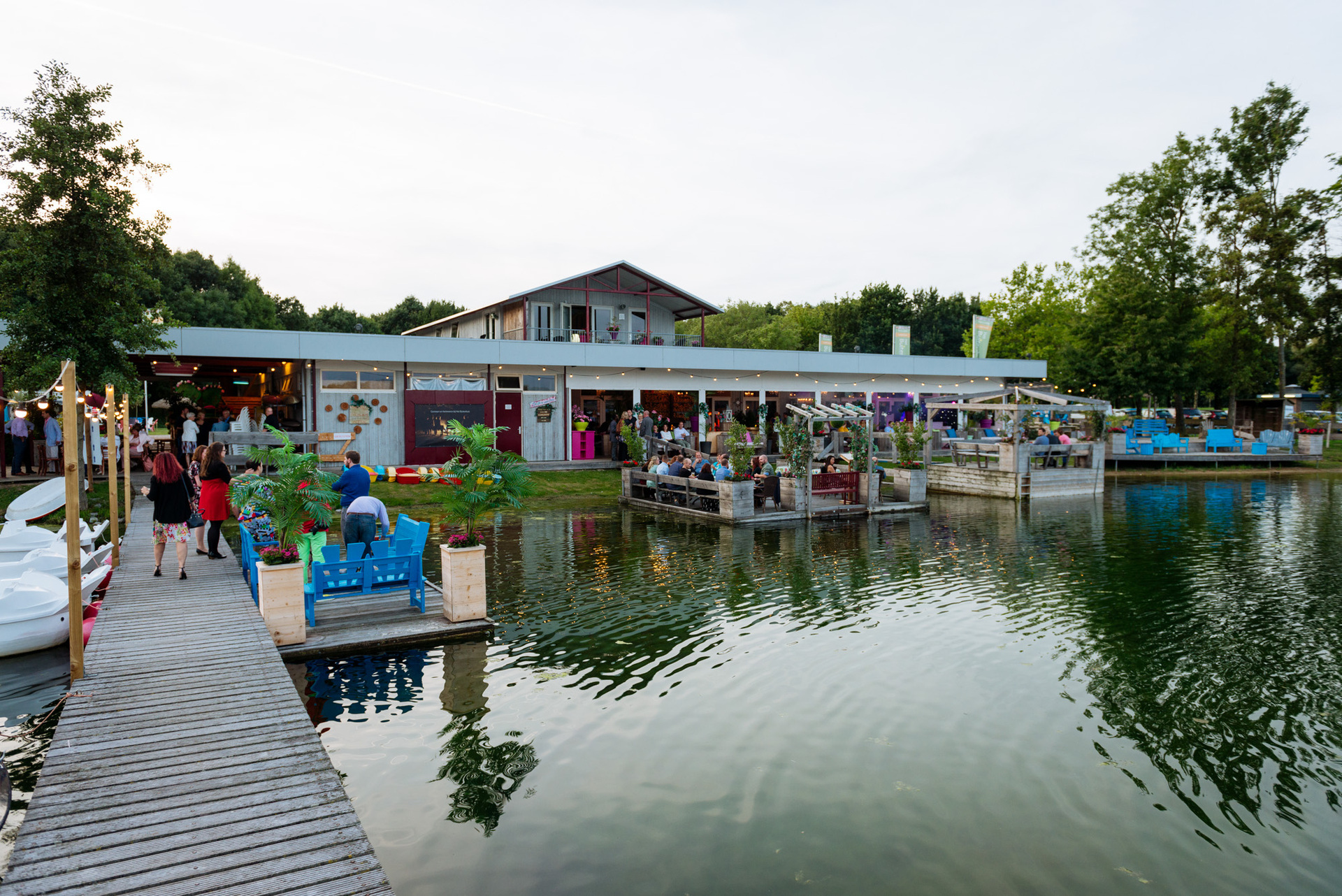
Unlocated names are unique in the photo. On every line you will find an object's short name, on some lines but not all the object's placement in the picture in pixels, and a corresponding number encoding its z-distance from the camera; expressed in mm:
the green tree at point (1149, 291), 37500
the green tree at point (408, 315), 72062
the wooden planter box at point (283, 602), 8109
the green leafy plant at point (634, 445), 20672
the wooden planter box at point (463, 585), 9031
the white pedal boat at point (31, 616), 8117
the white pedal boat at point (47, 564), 10086
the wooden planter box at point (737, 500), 17141
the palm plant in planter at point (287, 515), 8141
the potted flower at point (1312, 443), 33375
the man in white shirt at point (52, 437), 19359
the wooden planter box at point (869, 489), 19250
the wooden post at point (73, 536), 6508
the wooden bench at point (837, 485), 19078
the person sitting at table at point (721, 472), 17812
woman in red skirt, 10734
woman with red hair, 10289
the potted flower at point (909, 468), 20281
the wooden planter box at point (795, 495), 18219
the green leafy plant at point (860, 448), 19594
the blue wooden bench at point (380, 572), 9133
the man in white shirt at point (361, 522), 10039
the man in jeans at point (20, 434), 19297
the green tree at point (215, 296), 50344
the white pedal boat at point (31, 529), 11133
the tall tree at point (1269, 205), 36875
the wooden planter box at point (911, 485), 20234
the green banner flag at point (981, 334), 35969
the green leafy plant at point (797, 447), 18109
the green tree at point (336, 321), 66438
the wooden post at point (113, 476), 10805
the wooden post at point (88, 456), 17297
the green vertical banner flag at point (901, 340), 33625
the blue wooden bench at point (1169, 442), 31188
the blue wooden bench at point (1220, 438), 32031
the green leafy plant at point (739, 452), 17641
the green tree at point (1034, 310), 52562
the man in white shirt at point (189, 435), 21344
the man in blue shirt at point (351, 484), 10406
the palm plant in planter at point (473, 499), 9062
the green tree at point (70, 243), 16234
